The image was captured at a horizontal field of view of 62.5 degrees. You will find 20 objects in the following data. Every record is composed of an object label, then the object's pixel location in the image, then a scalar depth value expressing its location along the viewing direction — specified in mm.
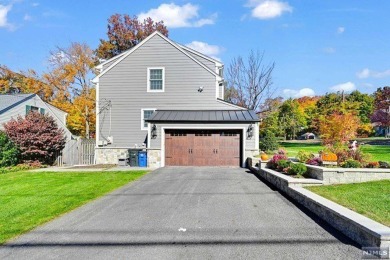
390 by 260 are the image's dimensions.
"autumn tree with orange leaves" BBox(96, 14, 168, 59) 40469
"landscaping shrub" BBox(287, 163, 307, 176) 10836
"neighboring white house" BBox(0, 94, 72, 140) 21422
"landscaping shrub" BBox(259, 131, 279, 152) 25109
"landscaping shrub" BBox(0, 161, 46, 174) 17919
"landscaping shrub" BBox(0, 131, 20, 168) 18656
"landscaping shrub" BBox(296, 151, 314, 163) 13323
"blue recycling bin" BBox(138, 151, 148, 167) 18609
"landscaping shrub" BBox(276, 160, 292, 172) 12248
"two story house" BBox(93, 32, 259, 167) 20359
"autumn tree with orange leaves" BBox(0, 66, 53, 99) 35031
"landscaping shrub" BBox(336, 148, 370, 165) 11500
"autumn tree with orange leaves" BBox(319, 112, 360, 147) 20141
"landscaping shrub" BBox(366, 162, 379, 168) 10773
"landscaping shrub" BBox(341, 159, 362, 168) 10445
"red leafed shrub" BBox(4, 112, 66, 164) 19328
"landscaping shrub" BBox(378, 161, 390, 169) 10723
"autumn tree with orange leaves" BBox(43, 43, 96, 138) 33344
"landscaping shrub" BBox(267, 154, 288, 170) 13539
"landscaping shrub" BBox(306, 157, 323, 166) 11656
